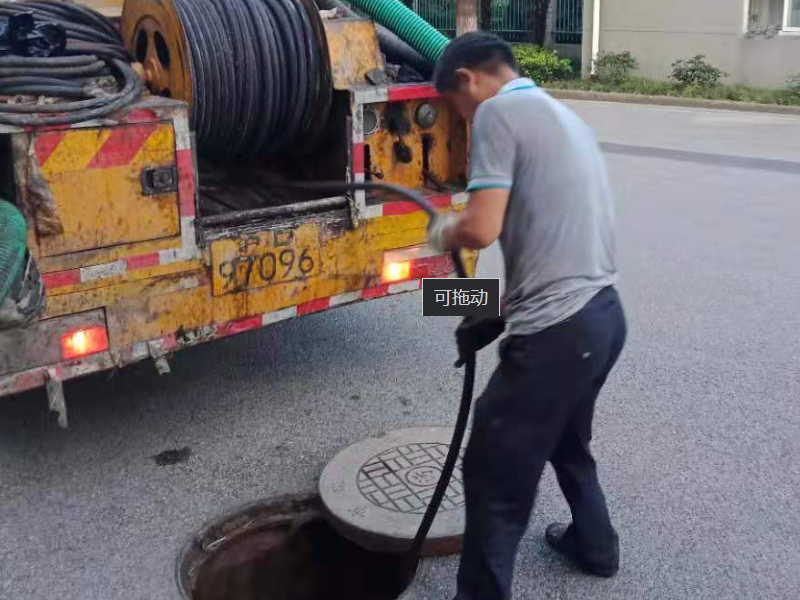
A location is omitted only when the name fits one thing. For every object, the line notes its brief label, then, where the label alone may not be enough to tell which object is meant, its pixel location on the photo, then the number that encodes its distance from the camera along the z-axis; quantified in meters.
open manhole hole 3.64
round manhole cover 3.56
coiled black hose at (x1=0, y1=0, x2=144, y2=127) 3.58
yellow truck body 3.65
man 2.71
